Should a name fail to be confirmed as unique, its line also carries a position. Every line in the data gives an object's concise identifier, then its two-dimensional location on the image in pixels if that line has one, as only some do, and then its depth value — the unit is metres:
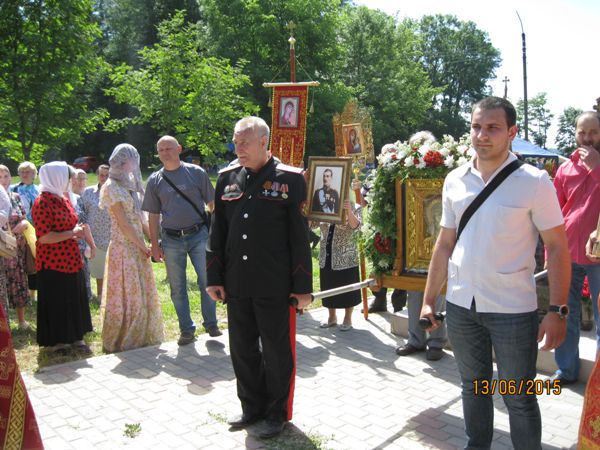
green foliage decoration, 4.59
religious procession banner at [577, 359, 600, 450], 2.64
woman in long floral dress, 6.04
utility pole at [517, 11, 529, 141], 24.08
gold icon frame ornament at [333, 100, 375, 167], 7.26
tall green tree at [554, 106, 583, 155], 48.66
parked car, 37.56
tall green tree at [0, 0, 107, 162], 11.28
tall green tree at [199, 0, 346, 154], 31.78
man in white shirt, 2.89
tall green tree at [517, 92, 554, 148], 52.62
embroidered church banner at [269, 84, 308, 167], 6.36
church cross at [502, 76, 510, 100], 24.47
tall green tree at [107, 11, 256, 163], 13.98
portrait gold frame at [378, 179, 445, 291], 4.71
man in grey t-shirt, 6.07
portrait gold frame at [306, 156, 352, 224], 4.88
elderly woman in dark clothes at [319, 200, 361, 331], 6.69
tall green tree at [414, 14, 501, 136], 65.69
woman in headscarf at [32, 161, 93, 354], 5.74
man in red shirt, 4.30
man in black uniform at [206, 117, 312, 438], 3.93
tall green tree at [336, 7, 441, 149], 40.25
